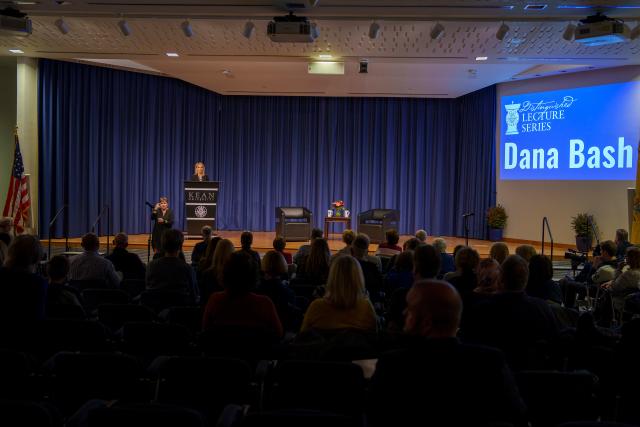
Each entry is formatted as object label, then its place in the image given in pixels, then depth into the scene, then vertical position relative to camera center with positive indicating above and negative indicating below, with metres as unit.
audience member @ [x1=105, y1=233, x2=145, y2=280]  6.49 -0.58
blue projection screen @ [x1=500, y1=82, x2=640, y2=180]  12.19 +1.68
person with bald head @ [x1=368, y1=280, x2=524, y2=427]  2.02 -0.56
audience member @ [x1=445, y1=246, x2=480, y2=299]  4.56 -0.44
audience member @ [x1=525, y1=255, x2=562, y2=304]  4.68 -0.51
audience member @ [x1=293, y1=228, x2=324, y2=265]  6.93 -0.47
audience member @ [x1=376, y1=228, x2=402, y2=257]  7.21 -0.43
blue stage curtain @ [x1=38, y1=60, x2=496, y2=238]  15.89 +1.54
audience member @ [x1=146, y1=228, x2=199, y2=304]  4.88 -0.53
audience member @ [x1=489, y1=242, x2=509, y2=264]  5.41 -0.35
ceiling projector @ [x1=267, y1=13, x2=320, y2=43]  8.22 +2.37
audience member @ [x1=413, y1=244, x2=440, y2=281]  4.05 -0.34
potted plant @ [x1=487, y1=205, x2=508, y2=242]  15.07 -0.21
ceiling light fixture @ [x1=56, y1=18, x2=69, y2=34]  8.86 +2.60
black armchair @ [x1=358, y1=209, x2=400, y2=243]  14.17 -0.28
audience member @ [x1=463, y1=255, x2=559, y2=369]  3.29 -0.58
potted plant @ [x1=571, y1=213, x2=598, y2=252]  12.28 -0.36
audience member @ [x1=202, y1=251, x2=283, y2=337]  3.40 -0.53
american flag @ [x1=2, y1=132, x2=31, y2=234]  11.34 +0.11
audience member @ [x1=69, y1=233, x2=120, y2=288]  5.42 -0.54
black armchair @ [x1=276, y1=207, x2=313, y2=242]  14.06 -0.36
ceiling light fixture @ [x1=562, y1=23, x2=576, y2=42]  8.46 +2.48
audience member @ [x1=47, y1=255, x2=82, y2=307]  4.18 -0.56
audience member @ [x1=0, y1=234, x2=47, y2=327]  3.42 -0.50
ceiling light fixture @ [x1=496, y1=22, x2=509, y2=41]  8.54 +2.51
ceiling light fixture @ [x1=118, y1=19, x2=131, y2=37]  8.74 +2.55
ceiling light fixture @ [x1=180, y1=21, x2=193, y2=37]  8.79 +2.56
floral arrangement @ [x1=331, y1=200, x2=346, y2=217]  15.01 -0.02
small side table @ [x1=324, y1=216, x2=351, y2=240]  14.60 -0.24
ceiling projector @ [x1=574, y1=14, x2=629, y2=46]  7.85 +2.33
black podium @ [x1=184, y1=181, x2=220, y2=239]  13.79 +0.09
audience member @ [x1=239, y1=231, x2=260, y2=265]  6.39 -0.34
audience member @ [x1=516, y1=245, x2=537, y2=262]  5.30 -0.34
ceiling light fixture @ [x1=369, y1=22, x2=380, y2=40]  8.57 +2.52
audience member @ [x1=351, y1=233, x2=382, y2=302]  5.54 -0.53
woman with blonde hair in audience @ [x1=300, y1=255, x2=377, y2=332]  3.30 -0.52
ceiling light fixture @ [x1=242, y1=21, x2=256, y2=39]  8.75 +2.54
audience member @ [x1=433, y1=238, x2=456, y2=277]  6.58 -0.53
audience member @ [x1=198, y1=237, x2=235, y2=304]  4.75 -0.51
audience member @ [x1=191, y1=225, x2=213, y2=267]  7.10 -0.51
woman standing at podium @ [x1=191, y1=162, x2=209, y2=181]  14.00 +0.74
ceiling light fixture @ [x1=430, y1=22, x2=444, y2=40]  8.53 +2.50
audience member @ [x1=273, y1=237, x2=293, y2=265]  6.54 -0.38
